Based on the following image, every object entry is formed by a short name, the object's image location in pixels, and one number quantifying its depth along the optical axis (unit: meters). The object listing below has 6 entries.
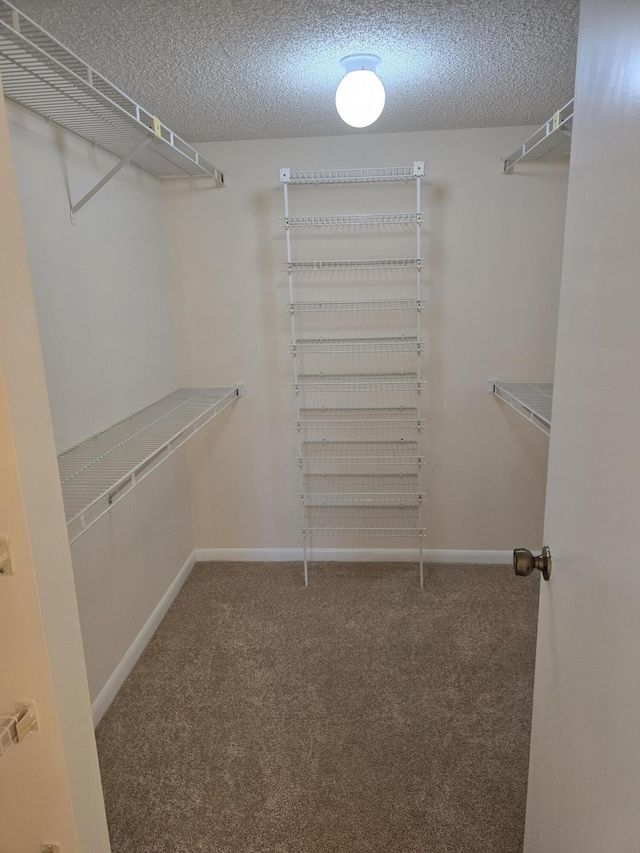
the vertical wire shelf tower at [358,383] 2.84
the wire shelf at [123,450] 1.52
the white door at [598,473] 0.67
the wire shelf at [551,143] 1.87
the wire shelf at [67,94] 1.27
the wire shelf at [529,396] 2.17
